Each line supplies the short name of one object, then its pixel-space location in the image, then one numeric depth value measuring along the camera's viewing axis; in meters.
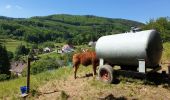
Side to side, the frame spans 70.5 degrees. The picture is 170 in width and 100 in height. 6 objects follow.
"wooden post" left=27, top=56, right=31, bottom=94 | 6.31
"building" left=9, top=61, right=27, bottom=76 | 54.84
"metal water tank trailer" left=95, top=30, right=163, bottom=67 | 5.54
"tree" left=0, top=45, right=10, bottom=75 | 35.61
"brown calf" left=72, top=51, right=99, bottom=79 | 6.94
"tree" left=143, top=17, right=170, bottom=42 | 25.80
